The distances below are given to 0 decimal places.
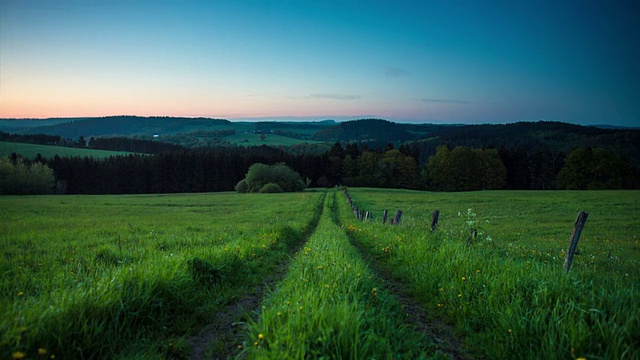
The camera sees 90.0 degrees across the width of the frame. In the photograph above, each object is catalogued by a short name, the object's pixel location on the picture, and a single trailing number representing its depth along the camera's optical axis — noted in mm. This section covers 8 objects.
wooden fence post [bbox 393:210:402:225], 16611
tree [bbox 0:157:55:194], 67062
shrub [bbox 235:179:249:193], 81000
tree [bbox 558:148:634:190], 80000
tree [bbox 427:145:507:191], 95500
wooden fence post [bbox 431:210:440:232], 12720
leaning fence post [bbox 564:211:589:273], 7343
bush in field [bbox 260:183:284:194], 74000
